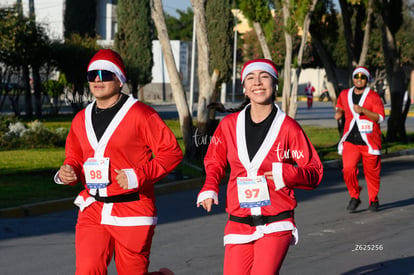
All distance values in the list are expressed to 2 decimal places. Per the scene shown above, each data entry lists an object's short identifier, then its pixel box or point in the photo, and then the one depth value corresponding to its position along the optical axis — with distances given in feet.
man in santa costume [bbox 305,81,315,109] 169.27
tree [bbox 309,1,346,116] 77.51
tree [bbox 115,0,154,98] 182.91
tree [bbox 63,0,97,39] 205.67
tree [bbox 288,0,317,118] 67.62
